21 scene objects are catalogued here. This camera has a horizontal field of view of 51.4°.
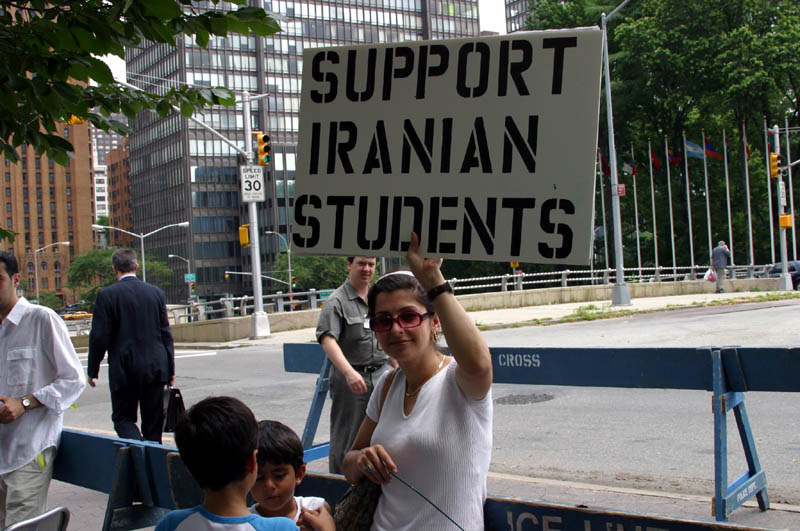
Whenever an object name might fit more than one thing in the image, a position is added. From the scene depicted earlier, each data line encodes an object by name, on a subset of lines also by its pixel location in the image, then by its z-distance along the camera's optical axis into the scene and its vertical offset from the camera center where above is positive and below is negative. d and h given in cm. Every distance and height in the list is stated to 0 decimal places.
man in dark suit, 680 -45
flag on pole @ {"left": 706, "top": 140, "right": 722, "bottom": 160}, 4714 +645
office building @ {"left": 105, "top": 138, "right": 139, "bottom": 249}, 15812 +1963
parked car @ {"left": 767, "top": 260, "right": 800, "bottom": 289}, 3650 -39
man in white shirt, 439 -49
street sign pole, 2408 +31
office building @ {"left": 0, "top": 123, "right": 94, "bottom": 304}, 14350 +1512
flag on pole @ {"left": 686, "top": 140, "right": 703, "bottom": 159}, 4686 +653
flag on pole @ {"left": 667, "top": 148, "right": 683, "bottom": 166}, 5100 +660
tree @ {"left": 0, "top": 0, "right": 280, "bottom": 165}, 361 +116
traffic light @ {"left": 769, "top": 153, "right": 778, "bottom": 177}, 3369 +398
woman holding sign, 250 -44
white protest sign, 265 +44
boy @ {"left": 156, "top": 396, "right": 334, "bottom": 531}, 236 -50
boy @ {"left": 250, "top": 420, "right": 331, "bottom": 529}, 277 -64
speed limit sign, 2369 +302
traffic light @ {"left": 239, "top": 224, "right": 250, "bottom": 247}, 2539 +162
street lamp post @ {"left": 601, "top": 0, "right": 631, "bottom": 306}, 2623 +87
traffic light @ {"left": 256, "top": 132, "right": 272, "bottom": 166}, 2344 +391
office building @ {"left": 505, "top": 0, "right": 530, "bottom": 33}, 14565 +4695
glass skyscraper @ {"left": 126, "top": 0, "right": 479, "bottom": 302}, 11194 +2297
